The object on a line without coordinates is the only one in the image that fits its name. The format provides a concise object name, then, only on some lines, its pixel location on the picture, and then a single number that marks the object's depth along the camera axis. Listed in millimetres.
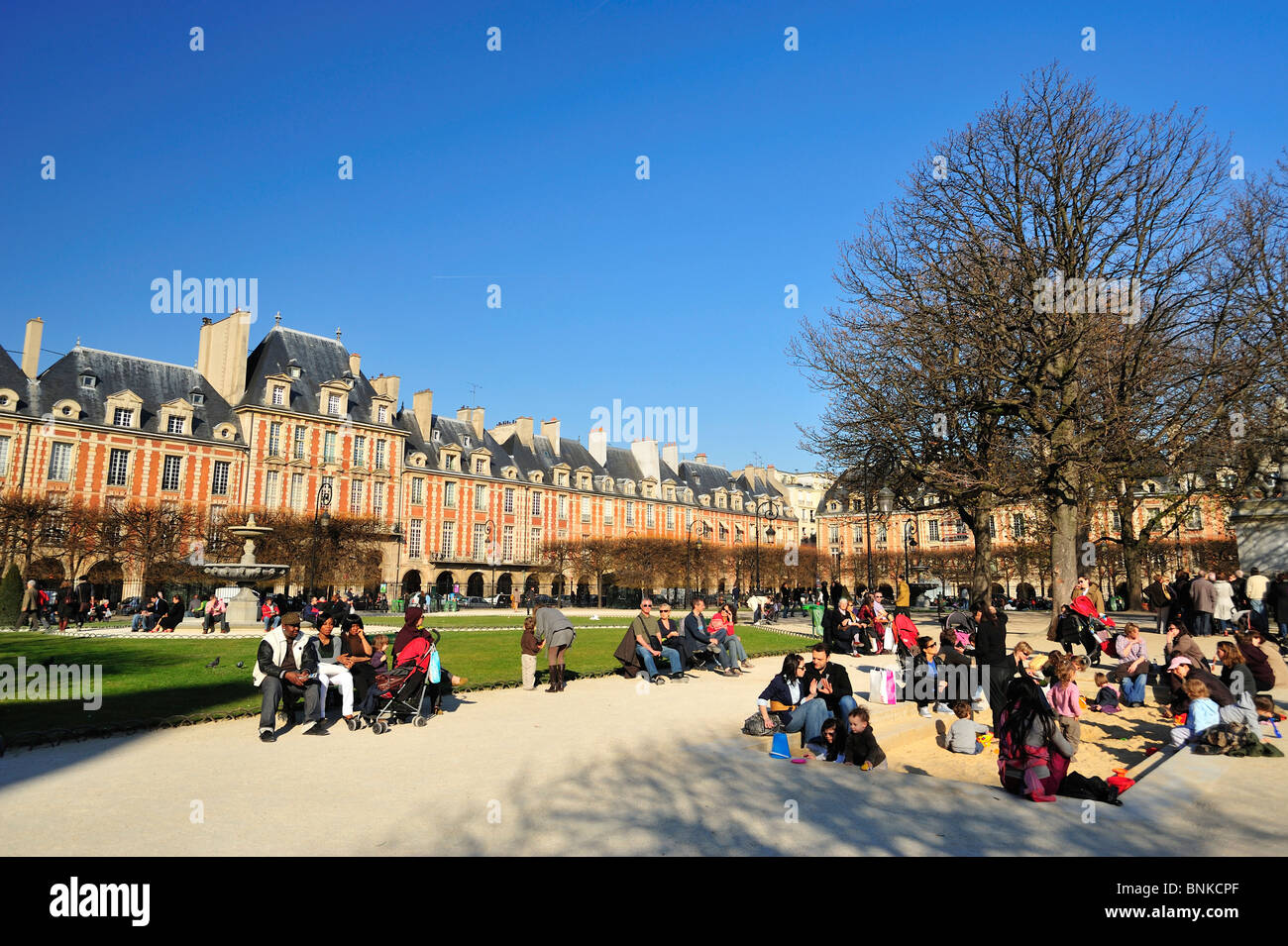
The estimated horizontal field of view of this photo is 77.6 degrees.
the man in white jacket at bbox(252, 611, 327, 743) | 8610
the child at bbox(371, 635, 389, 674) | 10039
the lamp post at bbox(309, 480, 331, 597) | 42350
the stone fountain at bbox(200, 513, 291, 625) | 25338
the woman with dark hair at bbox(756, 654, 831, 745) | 8492
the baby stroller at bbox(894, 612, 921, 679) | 15681
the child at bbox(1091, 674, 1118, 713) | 12047
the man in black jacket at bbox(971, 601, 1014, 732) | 12508
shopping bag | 11852
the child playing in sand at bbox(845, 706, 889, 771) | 8000
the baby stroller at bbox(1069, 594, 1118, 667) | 14852
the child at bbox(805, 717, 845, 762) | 8258
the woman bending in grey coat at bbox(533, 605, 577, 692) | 12781
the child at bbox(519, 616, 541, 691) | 12781
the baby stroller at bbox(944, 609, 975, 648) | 14773
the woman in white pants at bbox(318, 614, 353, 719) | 9477
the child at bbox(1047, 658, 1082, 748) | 9242
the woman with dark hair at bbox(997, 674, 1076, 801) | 6688
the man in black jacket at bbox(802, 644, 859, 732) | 8492
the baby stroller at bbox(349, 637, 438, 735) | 9531
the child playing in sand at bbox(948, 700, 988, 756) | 9859
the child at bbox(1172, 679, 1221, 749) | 8445
